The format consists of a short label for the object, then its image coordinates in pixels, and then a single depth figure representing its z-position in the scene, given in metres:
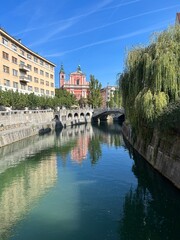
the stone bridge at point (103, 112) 60.08
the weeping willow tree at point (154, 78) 13.33
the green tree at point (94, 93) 69.63
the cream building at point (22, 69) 38.82
